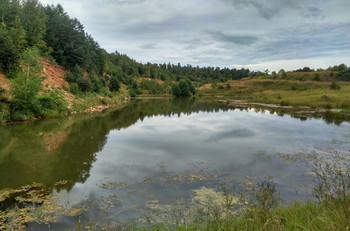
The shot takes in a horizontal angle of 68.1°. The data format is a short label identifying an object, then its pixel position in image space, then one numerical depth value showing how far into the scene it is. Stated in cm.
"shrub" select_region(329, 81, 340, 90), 5903
